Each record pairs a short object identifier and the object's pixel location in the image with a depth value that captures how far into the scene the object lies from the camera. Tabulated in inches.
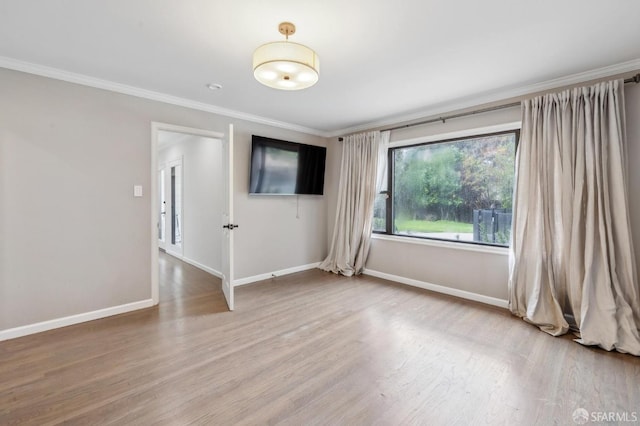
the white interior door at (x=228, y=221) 128.1
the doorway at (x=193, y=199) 132.5
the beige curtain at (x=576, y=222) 97.2
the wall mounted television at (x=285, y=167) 165.3
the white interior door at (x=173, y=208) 239.9
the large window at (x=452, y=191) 135.1
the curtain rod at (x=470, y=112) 99.5
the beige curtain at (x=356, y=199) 175.6
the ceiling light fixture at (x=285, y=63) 72.9
